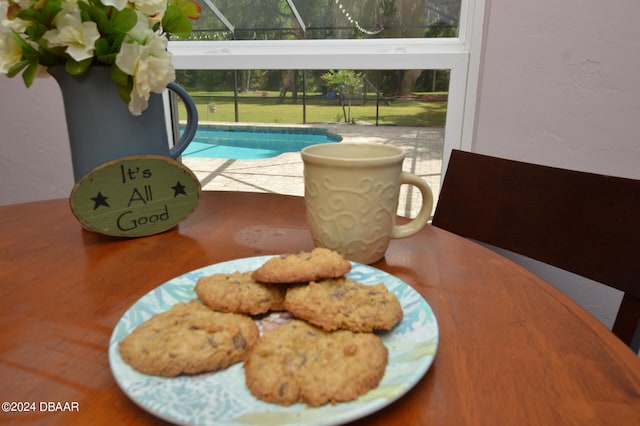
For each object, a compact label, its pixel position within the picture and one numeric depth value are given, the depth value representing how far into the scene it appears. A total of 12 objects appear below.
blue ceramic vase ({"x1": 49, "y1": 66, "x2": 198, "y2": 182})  0.71
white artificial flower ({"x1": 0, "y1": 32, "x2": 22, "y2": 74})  0.68
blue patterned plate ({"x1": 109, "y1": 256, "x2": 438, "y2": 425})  0.32
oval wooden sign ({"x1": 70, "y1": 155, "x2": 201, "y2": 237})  0.71
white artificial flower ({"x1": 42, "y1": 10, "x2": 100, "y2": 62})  0.64
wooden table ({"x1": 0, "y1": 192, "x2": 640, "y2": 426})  0.36
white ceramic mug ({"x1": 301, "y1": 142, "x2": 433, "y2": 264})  0.59
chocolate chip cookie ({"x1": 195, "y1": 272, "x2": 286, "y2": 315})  0.46
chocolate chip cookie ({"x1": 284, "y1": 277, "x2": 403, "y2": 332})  0.42
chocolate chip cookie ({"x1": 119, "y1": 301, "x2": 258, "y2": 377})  0.37
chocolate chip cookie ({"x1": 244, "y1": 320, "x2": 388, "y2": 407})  0.34
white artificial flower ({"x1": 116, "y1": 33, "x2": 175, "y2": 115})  0.67
